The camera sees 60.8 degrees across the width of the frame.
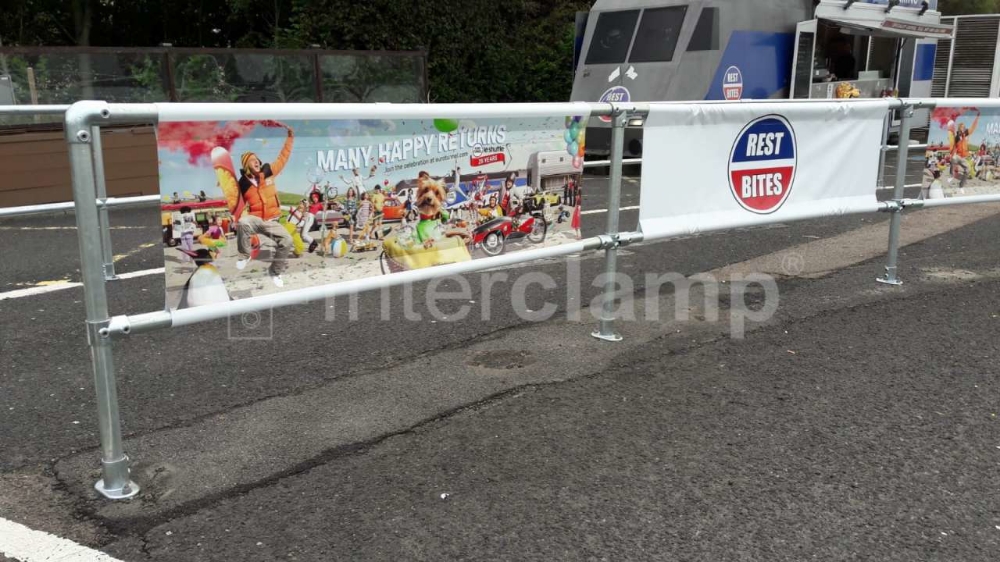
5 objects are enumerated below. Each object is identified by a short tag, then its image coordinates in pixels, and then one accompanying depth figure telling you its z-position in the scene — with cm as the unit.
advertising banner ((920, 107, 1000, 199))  669
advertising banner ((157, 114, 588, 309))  330
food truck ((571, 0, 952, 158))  1420
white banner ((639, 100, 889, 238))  520
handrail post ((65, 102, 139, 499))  303
